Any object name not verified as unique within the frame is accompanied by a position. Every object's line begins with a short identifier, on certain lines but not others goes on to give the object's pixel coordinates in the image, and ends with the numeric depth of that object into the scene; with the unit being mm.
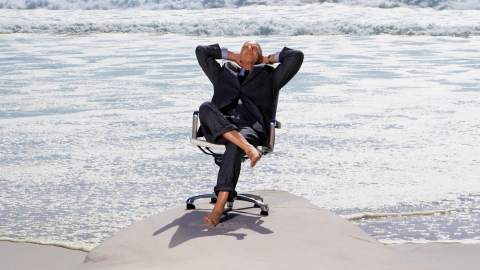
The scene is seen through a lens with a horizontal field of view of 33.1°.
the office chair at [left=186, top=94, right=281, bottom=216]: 5203
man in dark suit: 5266
